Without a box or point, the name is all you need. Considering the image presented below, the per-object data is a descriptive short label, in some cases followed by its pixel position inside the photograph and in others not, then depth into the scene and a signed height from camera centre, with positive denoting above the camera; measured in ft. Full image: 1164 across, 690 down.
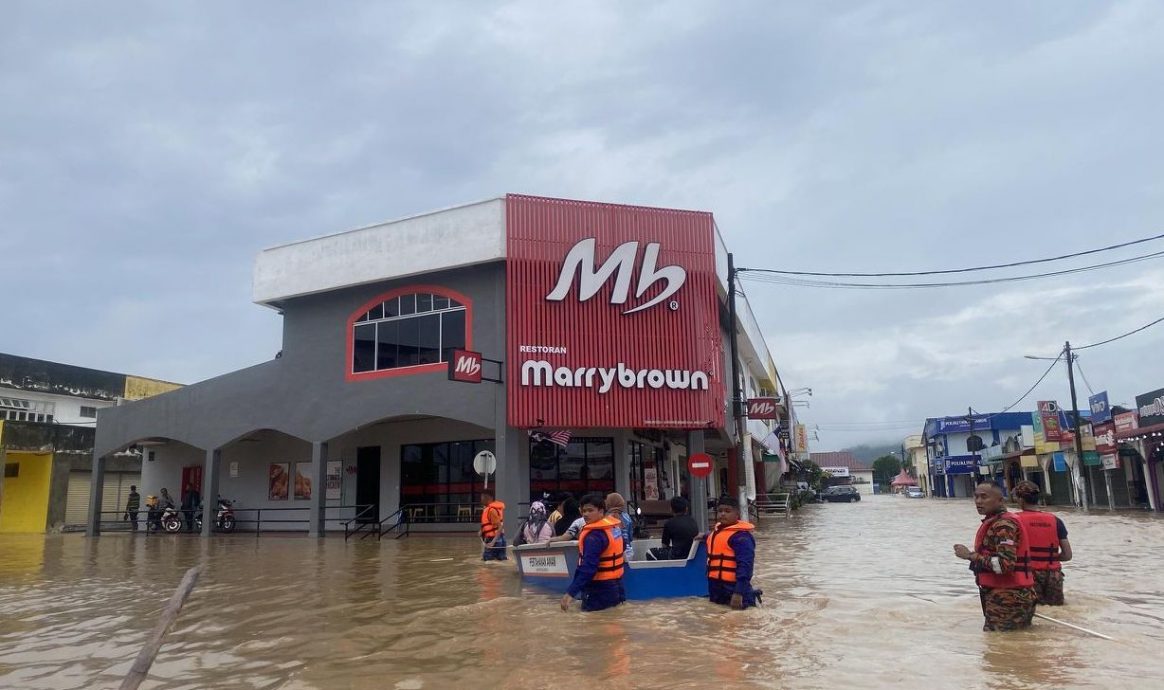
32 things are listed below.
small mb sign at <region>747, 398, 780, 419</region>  76.57 +6.67
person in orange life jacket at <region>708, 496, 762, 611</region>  27.21 -2.60
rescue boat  31.55 -3.54
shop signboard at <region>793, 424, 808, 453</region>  185.26 +8.70
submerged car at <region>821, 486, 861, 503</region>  196.75 -3.98
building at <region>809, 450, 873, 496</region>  378.20 +5.54
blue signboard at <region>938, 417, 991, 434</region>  236.43 +14.03
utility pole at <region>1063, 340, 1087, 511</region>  117.29 +2.09
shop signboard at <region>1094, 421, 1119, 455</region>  110.63 +4.25
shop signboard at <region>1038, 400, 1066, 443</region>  131.44 +8.07
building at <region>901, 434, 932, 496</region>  278.26 +6.09
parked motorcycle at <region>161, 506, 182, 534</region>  89.04 -2.67
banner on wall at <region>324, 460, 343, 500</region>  84.94 +1.21
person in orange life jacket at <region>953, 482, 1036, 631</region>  22.56 -2.47
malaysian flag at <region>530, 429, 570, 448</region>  70.74 +4.13
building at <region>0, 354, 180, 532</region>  103.45 +5.35
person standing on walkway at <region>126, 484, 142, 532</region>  94.84 -0.81
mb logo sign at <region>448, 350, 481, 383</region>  63.93 +9.33
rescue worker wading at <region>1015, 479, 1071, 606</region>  27.30 -2.34
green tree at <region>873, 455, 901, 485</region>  423.15 +4.07
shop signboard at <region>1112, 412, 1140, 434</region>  102.27 +5.91
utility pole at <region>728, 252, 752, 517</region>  69.51 +6.94
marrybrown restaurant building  69.41 +10.65
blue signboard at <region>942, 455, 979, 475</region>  230.89 +2.70
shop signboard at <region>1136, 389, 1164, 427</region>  95.35 +7.06
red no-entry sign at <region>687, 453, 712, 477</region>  66.28 +1.30
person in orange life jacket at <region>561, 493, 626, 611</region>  28.43 -2.62
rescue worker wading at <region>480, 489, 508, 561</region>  50.39 -2.41
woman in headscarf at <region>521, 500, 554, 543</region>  44.14 -2.19
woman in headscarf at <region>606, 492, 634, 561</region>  32.22 -1.38
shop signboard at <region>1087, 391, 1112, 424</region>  118.01 +8.79
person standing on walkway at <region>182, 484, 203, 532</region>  93.71 -0.54
